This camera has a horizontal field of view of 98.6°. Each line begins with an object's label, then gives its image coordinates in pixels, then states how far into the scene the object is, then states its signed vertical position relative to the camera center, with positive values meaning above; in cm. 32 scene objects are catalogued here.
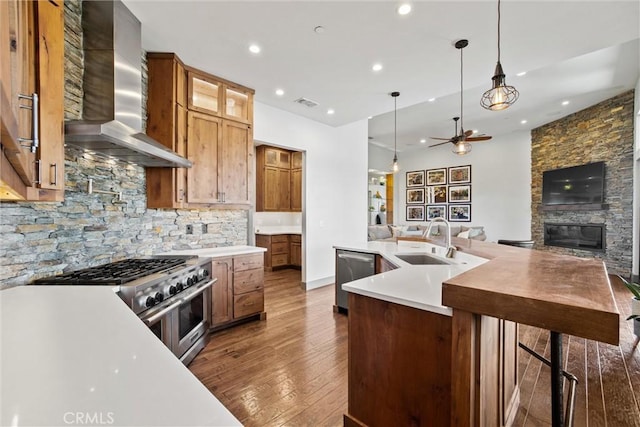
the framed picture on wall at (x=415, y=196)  986 +54
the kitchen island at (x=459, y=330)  104 -60
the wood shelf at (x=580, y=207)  581 +8
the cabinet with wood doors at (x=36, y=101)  120 +56
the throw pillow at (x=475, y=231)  700 -54
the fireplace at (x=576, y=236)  593 -59
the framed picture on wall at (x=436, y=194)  932 +58
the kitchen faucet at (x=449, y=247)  243 -33
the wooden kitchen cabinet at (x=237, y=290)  303 -93
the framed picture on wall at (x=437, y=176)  933 +118
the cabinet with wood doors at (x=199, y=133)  287 +88
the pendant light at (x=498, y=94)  224 +100
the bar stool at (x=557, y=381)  125 -79
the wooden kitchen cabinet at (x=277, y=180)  646 +73
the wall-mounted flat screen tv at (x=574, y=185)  589 +60
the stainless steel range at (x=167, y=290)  183 -63
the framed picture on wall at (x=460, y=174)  883 +118
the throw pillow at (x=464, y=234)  683 -58
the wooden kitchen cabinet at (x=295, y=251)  651 -96
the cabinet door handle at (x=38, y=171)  147 +21
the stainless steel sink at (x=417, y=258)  276 -50
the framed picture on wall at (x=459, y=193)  884 +56
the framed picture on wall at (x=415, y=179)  985 +116
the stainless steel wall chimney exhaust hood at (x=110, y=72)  213 +111
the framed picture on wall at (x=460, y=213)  884 -8
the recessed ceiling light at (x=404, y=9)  219 +163
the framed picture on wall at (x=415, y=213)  988 -9
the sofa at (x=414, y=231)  702 -57
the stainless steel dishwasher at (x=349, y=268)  335 -73
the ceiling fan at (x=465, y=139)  447 +125
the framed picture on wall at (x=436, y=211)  935 -1
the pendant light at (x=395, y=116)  387 +163
